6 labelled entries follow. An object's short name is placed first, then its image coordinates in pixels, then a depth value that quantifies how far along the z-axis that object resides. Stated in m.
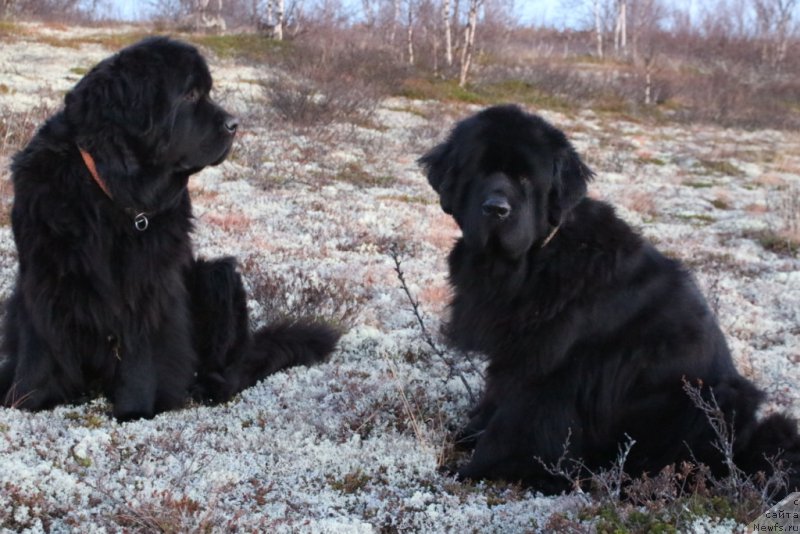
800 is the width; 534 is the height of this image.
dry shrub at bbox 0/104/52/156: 9.02
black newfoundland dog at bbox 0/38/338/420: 3.06
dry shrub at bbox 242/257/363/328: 5.11
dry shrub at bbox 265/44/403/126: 14.38
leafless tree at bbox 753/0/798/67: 38.69
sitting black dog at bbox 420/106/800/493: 2.94
